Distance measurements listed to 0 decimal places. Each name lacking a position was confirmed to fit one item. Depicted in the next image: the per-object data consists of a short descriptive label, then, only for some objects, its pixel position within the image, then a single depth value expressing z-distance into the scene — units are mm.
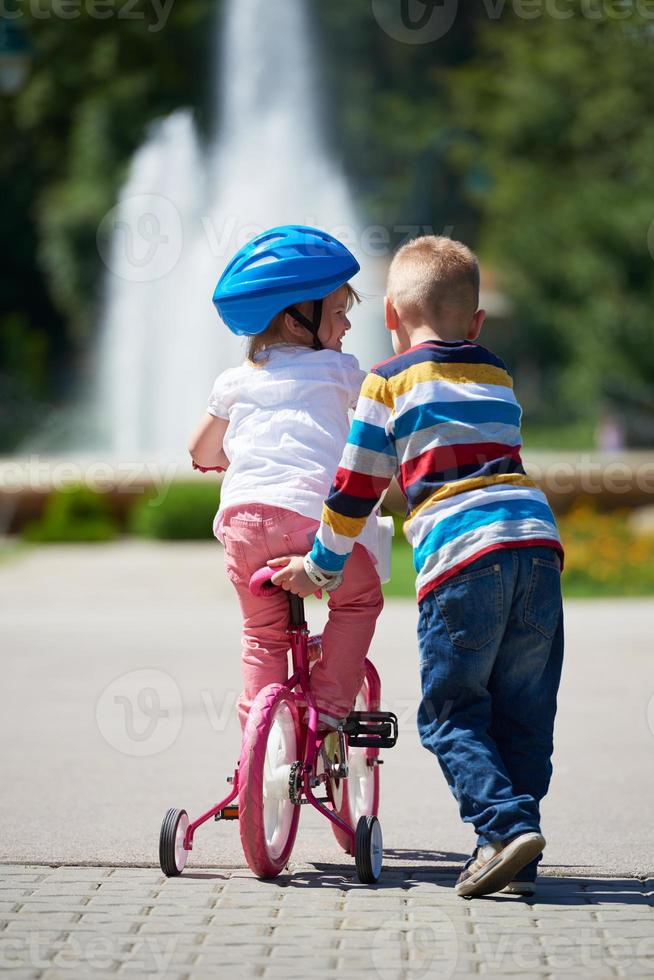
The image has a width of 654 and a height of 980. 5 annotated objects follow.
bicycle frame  7738
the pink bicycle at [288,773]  7473
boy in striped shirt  7316
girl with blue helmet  7898
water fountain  45062
